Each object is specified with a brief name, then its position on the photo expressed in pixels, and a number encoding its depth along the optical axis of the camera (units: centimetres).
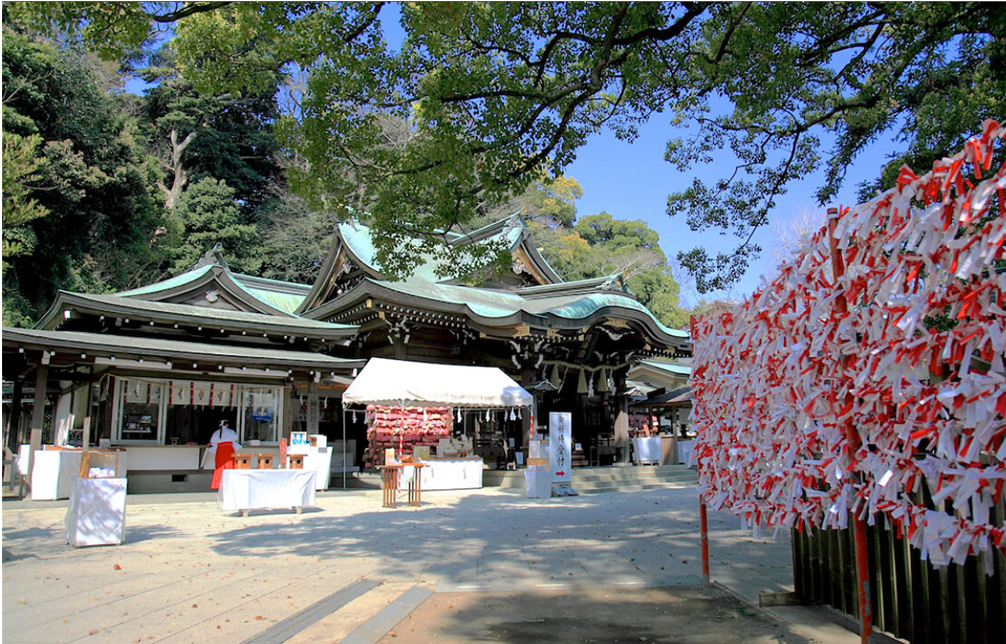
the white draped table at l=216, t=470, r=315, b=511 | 964
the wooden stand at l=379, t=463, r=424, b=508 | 1160
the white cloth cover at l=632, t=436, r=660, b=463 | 1991
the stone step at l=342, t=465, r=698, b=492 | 1552
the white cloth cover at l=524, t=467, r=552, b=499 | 1343
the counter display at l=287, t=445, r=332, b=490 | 1328
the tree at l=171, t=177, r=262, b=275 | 2973
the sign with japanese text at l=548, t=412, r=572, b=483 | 1456
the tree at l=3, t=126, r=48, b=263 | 975
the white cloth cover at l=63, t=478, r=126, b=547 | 722
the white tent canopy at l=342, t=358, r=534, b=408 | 1343
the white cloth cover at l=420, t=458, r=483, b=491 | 1464
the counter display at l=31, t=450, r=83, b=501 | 1243
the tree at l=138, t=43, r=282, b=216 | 3322
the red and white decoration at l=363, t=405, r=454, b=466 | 1579
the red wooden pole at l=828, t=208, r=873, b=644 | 266
